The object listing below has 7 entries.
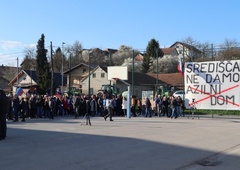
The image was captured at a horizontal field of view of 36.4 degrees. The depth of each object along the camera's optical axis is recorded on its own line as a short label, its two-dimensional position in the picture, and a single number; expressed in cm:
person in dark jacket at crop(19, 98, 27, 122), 2372
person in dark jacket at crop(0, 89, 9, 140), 1398
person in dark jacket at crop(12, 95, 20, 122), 2362
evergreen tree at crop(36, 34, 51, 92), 6581
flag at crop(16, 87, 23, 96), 3365
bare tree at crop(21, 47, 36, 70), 9125
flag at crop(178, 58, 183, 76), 3023
